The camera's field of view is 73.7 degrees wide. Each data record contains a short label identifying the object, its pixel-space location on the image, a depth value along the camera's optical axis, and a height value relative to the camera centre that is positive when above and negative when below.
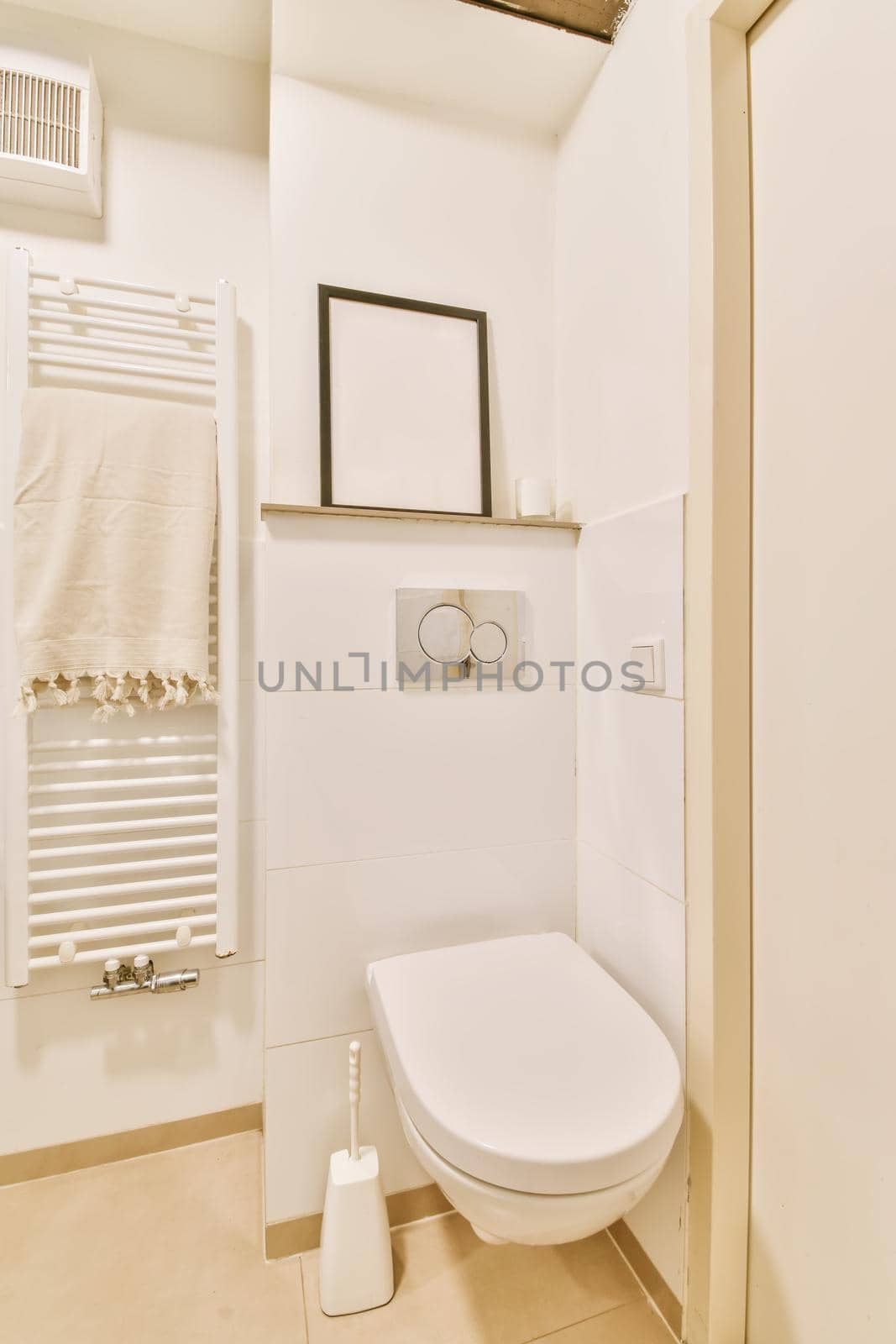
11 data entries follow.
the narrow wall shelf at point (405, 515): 1.04 +0.26
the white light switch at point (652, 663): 0.94 -0.01
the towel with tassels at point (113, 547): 1.08 +0.21
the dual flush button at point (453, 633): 1.11 +0.05
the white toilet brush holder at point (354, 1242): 0.93 -0.92
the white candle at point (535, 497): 1.19 +0.32
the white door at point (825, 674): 0.68 -0.02
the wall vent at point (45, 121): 1.08 +0.99
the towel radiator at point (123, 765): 1.10 -0.20
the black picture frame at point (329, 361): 1.11 +0.57
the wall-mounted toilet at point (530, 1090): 0.64 -0.52
